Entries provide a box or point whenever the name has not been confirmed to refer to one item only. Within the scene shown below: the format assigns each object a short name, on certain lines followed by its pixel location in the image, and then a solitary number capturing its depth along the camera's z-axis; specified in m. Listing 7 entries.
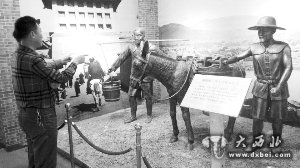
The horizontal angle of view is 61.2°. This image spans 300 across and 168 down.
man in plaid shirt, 3.15
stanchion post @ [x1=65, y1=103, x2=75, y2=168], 4.06
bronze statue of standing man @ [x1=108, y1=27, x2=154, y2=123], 6.54
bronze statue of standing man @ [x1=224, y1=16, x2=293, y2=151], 4.20
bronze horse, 4.84
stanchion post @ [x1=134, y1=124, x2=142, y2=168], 3.11
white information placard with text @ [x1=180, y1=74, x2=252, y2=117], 2.79
